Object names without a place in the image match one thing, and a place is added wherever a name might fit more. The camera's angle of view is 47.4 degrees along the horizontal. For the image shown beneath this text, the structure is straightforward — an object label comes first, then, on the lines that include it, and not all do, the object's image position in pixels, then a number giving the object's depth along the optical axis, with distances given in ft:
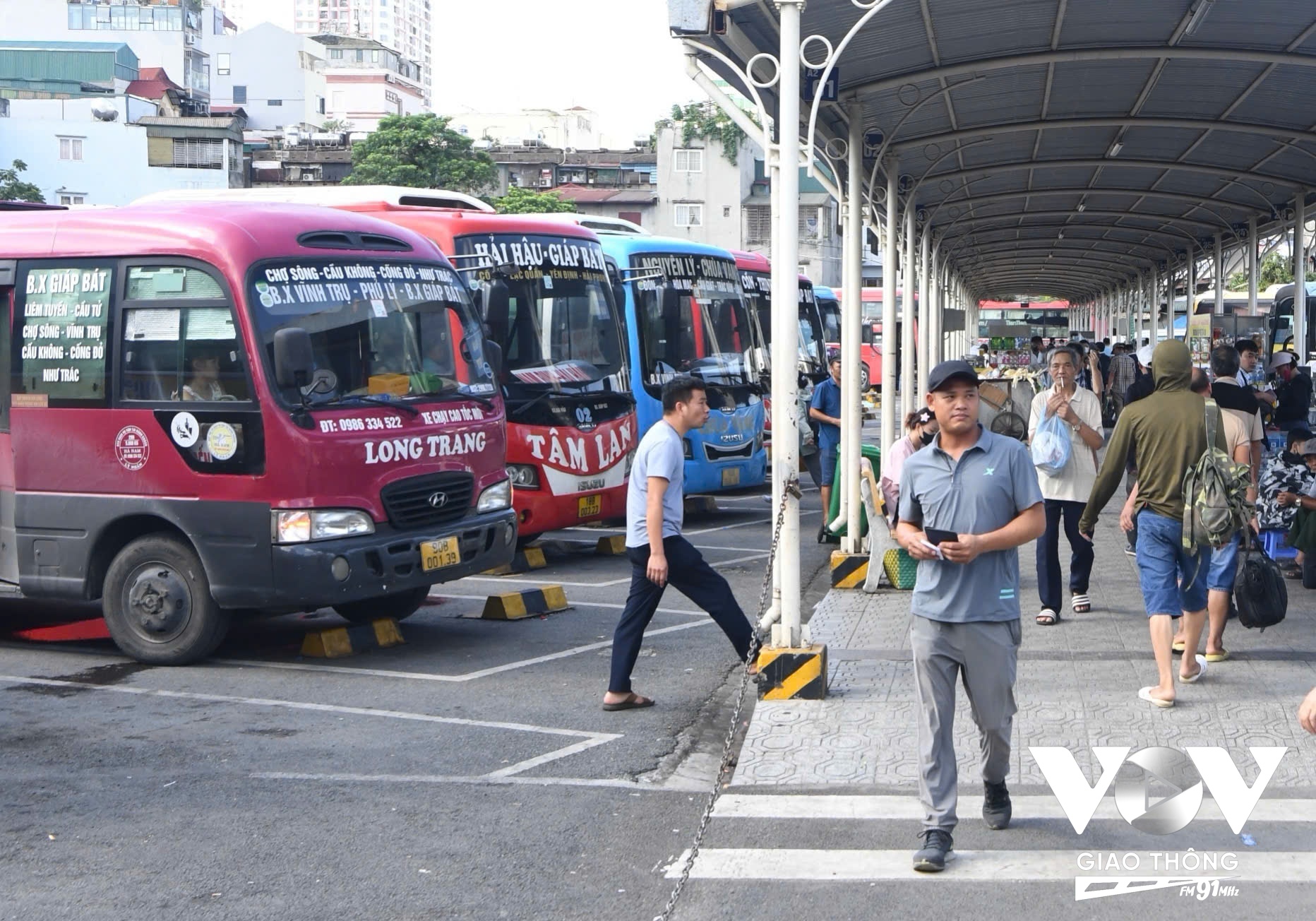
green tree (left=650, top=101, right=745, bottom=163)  243.40
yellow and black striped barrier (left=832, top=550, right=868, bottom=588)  36.94
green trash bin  42.37
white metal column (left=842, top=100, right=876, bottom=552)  36.83
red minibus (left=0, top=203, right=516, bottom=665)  29.22
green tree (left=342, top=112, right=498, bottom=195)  225.35
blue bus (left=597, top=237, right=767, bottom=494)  53.57
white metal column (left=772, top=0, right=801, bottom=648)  25.48
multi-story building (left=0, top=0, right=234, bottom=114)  340.59
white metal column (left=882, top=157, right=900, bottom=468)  40.75
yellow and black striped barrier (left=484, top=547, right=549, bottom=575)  43.39
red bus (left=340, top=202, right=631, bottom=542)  41.81
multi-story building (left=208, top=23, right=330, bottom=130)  356.79
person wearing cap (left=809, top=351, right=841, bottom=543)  47.39
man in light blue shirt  24.75
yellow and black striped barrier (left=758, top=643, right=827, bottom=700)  25.18
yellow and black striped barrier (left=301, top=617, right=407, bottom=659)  31.58
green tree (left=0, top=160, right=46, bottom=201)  201.46
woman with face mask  27.61
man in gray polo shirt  17.10
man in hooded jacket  24.07
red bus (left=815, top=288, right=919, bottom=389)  121.33
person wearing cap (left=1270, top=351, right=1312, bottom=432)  46.96
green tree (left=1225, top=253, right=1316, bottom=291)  220.23
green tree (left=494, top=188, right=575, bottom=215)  219.41
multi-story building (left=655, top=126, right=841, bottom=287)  247.09
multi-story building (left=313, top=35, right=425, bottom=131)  412.77
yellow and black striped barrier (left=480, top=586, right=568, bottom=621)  35.14
